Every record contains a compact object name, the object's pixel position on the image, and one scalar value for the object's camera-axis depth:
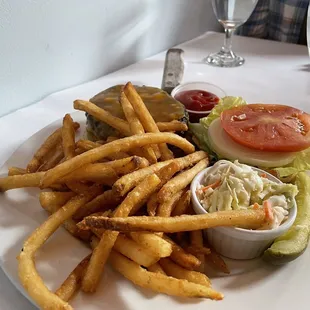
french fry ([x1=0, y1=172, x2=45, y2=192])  0.26
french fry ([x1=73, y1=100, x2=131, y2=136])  0.30
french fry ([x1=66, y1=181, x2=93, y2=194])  0.26
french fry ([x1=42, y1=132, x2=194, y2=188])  0.25
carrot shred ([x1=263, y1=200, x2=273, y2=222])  0.24
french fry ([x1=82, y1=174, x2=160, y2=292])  0.22
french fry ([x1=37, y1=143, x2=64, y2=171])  0.30
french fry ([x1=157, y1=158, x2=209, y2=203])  0.24
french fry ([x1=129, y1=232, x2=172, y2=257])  0.21
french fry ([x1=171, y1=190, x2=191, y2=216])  0.26
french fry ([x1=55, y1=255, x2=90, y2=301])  0.21
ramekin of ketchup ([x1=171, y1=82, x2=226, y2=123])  0.39
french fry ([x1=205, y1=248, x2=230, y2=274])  0.25
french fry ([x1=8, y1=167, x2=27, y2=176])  0.29
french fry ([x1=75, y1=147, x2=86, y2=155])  0.29
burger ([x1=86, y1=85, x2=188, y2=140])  0.33
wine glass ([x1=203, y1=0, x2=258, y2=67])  0.55
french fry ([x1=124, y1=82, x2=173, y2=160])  0.29
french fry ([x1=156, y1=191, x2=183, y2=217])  0.24
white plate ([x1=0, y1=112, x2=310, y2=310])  0.22
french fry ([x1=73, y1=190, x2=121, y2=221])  0.25
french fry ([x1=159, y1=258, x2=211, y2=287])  0.22
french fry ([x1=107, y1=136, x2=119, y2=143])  0.30
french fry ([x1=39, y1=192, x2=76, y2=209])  0.25
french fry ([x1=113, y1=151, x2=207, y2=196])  0.24
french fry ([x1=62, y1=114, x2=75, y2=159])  0.29
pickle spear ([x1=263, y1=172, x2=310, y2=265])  0.24
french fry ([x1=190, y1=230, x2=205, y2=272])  0.24
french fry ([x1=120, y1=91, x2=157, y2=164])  0.28
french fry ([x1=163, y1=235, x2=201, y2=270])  0.23
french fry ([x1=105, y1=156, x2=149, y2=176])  0.25
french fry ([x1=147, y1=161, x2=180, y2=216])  0.25
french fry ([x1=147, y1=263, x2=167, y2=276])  0.23
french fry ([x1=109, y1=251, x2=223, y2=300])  0.21
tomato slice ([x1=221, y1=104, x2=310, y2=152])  0.31
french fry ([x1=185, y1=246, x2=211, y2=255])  0.24
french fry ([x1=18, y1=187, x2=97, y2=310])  0.20
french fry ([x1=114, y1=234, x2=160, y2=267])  0.22
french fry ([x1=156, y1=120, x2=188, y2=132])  0.30
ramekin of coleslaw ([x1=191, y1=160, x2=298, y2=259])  0.24
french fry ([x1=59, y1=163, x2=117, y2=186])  0.26
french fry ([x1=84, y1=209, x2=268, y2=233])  0.21
